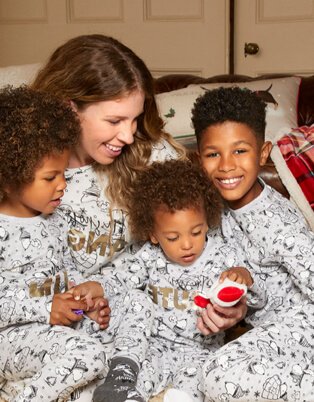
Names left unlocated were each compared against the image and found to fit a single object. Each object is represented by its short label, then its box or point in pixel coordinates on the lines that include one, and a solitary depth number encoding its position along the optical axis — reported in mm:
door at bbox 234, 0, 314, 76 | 4188
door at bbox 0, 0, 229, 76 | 4379
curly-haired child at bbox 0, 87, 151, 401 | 2037
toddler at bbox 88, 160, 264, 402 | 2150
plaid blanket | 2629
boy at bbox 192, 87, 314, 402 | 2025
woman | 2275
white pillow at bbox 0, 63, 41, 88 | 3252
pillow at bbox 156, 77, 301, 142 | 3070
